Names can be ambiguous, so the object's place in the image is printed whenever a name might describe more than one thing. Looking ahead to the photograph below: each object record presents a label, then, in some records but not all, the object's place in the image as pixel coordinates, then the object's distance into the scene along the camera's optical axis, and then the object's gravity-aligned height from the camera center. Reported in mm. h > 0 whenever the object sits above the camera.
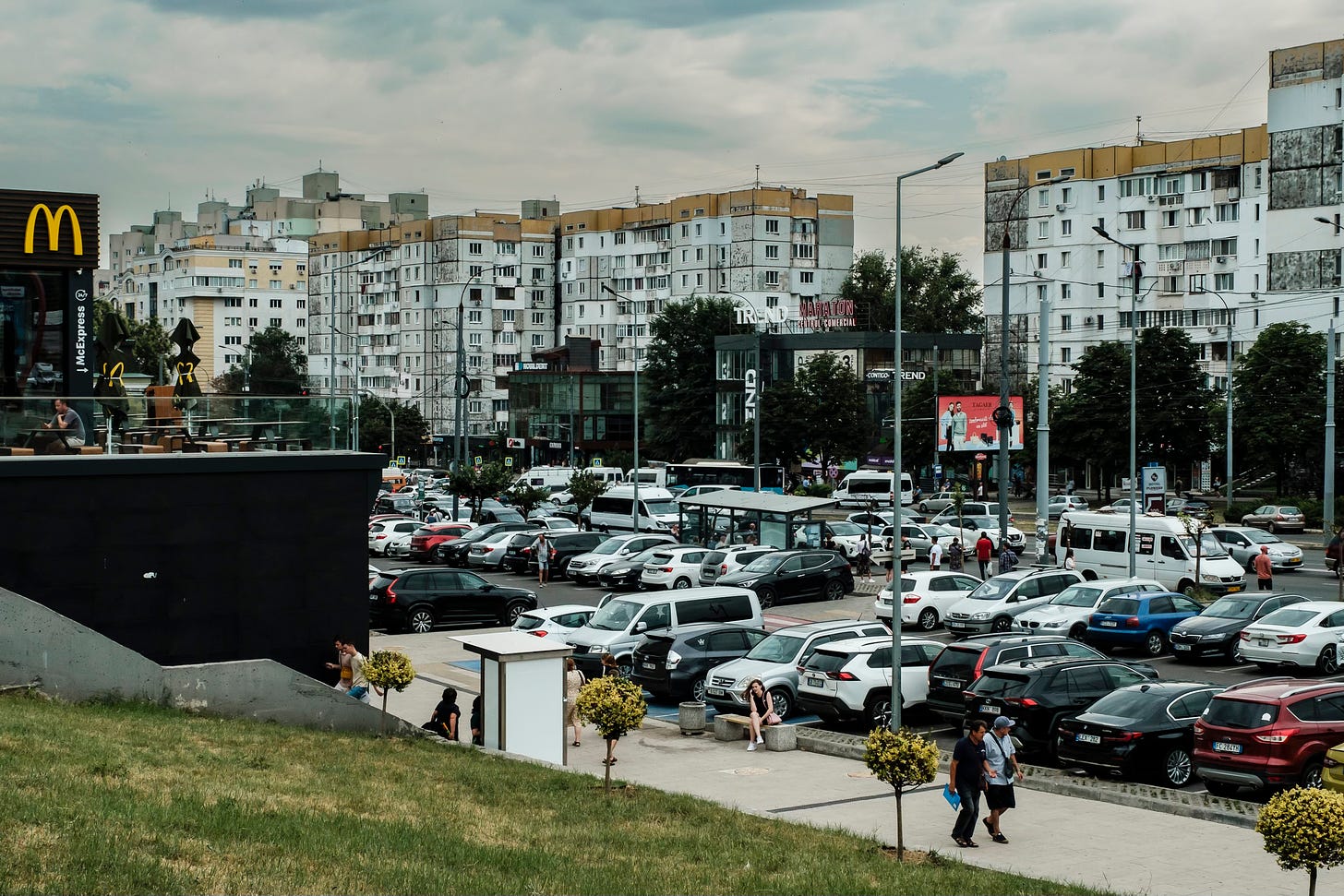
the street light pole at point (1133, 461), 38406 -1565
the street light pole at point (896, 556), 21141 -2290
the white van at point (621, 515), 59750 -4771
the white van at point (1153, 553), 40094 -4188
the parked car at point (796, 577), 38469 -4673
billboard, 78812 -1063
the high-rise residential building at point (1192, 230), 88188 +11697
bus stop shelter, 44031 -3740
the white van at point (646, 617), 28266 -4366
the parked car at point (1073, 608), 31875 -4540
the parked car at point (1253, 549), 47156 -4673
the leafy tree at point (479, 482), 61406 -3459
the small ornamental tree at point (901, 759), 14680 -3599
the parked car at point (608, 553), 43906 -4669
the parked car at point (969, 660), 22688 -4036
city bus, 79875 -4077
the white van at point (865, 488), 74250 -4418
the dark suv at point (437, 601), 34781 -4869
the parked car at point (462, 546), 49969 -5014
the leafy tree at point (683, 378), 100812 +1609
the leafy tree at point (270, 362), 125750 +3567
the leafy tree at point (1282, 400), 72375 +266
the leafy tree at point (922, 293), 128125 +9748
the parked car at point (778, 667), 24250 -4460
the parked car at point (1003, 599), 33344 -4561
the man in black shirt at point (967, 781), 15508 -4017
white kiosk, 20016 -4087
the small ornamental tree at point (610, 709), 17469 -3693
